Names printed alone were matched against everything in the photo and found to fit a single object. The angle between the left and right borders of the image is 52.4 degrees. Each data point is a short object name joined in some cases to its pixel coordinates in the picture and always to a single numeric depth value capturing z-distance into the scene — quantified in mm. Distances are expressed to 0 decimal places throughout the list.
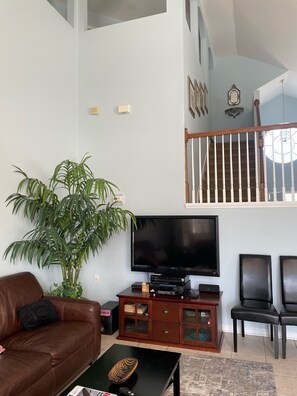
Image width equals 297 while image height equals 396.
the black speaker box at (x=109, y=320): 3754
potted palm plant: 3326
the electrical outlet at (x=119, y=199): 4398
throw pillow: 2734
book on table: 1760
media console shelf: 3322
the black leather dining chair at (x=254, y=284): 3297
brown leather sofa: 2062
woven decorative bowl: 1877
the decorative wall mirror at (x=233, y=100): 7609
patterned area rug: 2496
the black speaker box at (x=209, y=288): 3705
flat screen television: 3697
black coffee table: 1868
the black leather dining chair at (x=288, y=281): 3398
